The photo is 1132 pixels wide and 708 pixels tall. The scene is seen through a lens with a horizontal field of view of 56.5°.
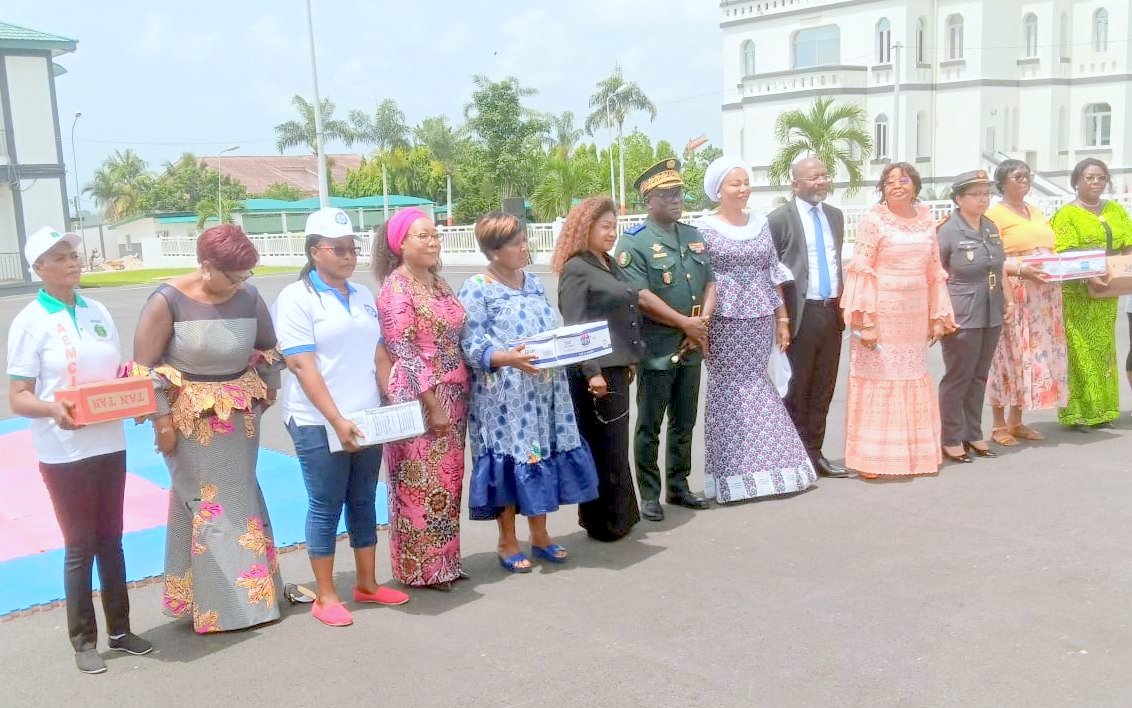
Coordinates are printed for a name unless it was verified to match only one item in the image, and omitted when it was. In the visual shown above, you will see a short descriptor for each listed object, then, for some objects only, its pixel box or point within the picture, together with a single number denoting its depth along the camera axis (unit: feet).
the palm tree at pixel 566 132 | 169.17
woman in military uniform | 22.95
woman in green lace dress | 25.04
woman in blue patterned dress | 16.88
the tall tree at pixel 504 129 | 140.56
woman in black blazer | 18.30
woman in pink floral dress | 15.94
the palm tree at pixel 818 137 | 97.19
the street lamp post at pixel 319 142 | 98.78
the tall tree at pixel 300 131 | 165.58
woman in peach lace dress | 21.71
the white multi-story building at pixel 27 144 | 116.26
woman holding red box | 13.94
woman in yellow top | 24.31
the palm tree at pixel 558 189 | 140.67
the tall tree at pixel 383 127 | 162.81
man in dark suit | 21.98
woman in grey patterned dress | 14.60
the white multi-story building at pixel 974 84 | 135.44
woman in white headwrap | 20.77
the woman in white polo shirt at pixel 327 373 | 14.92
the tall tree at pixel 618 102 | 153.17
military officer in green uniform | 19.80
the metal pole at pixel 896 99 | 122.93
